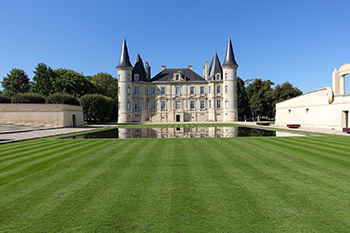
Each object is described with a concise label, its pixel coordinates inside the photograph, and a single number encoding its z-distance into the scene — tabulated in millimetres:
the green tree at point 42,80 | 48750
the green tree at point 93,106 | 44156
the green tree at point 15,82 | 51938
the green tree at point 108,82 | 69562
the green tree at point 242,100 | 61250
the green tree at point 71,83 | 48969
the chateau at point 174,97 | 54484
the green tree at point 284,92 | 52209
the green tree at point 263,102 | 55625
